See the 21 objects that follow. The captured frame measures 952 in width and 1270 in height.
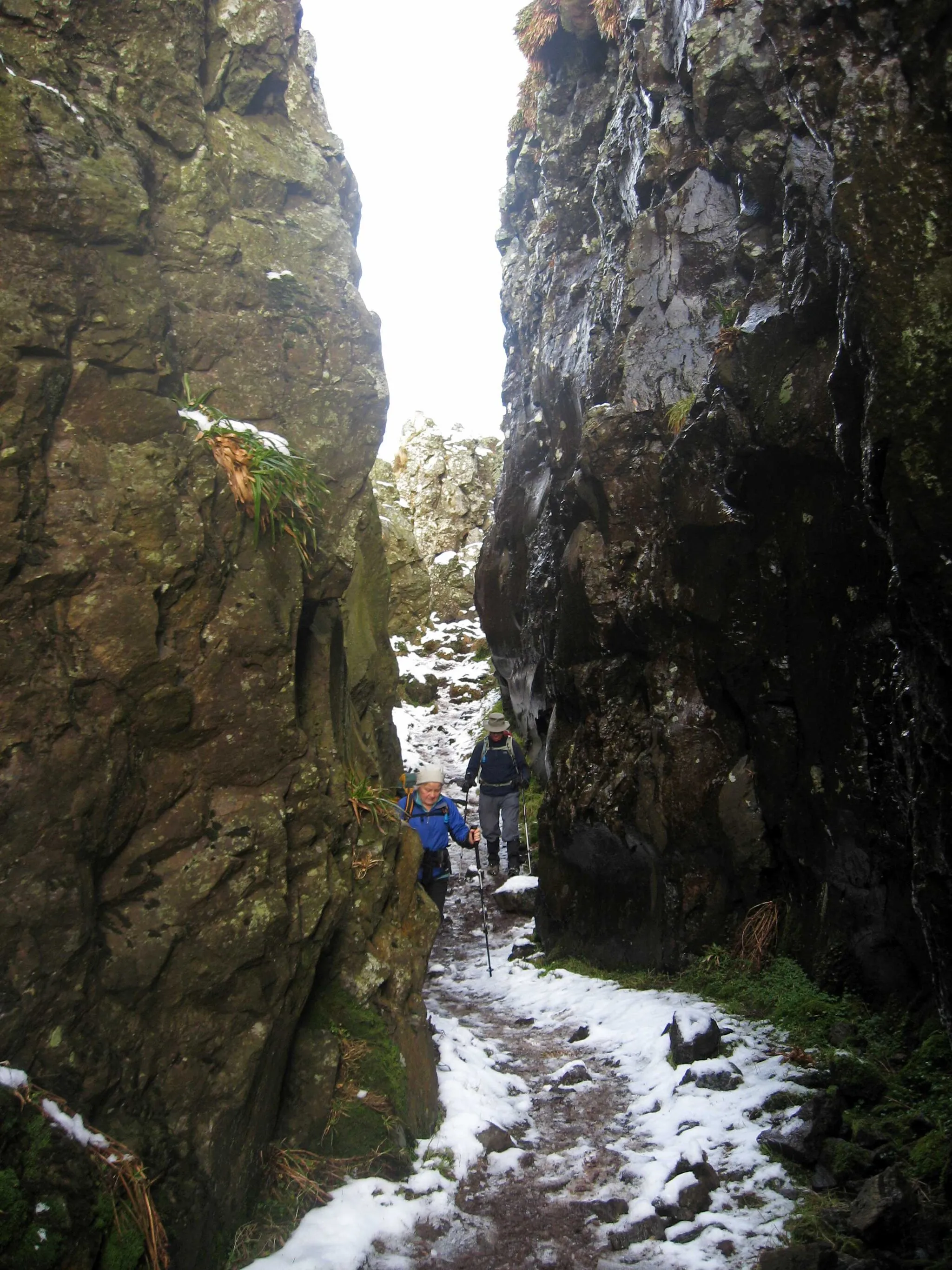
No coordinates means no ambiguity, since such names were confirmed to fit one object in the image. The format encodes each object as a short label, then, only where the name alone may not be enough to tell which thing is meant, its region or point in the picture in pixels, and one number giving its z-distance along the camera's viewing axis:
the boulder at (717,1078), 6.63
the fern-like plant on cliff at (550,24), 15.90
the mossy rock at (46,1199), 3.81
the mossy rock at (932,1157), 4.88
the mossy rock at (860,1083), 5.77
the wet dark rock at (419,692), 28.05
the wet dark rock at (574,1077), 7.45
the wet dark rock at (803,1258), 4.24
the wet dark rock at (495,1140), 6.29
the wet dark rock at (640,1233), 5.02
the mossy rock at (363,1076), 5.77
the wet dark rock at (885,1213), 4.43
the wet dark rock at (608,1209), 5.30
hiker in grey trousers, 13.80
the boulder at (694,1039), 7.16
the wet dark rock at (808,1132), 5.39
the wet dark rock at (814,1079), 6.21
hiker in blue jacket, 9.73
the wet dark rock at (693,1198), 5.15
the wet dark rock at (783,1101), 6.12
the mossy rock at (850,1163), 5.07
